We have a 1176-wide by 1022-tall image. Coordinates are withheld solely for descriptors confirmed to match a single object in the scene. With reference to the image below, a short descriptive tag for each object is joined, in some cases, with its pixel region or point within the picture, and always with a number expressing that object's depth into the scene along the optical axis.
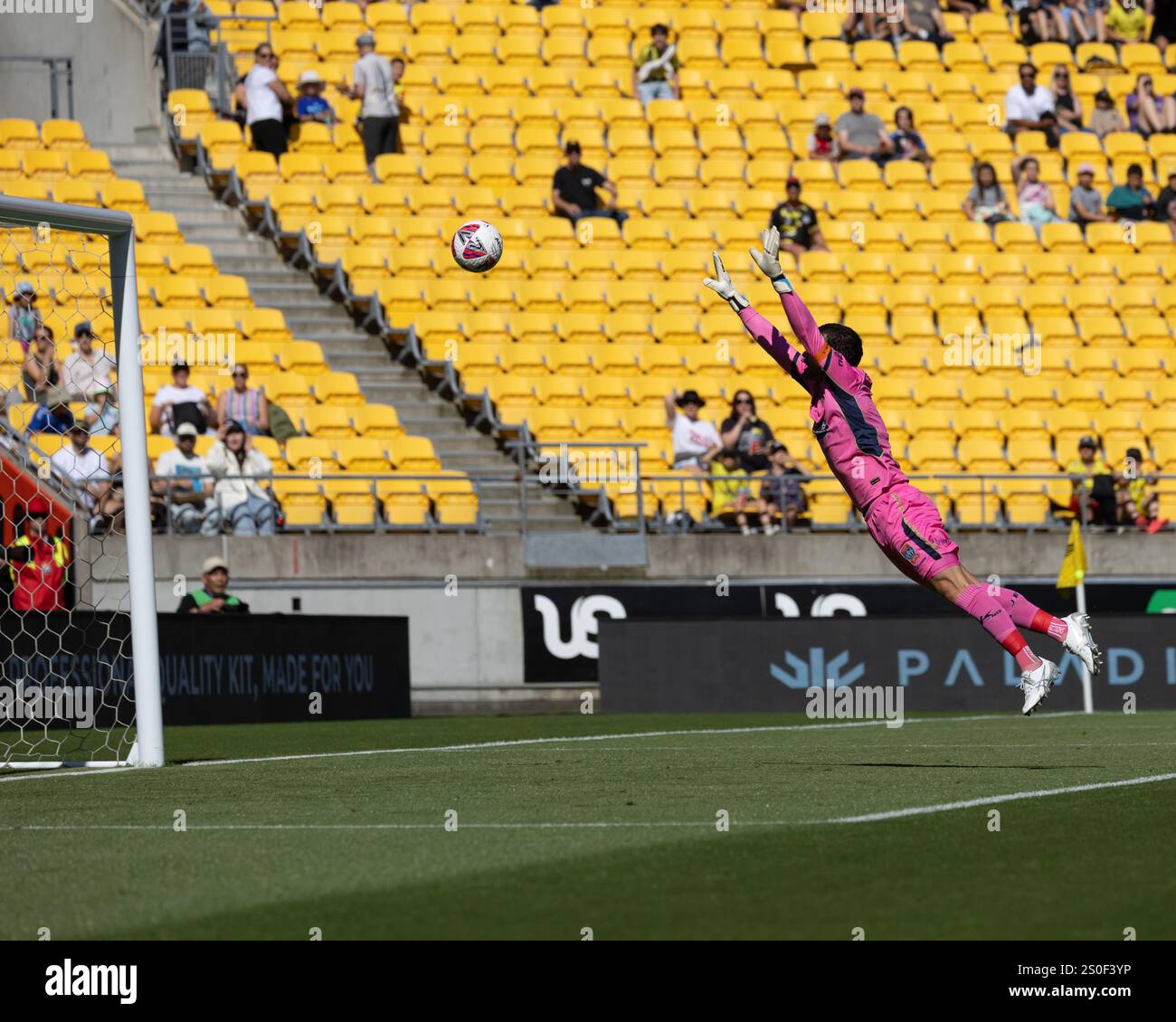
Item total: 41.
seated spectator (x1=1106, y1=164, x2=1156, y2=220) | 29.48
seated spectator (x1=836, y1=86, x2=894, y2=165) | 29.11
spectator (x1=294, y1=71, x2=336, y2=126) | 26.67
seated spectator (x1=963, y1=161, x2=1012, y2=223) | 28.61
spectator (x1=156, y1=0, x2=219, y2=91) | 27.17
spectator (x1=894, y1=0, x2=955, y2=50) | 31.92
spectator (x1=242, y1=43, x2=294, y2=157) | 26.11
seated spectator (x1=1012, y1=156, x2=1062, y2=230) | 28.94
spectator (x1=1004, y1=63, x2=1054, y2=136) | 30.48
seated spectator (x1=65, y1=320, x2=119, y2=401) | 19.28
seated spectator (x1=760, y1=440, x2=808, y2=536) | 22.59
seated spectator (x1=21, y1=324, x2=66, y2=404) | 19.12
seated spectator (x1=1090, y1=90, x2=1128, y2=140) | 31.00
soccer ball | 14.67
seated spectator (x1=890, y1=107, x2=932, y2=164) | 29.34
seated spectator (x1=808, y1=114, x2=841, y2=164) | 28.84
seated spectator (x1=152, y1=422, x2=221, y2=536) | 20.77
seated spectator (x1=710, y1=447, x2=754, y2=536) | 22.53
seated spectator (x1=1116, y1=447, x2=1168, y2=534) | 23.45
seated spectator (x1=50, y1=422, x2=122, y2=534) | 18.70
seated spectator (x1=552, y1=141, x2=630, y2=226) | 26.44
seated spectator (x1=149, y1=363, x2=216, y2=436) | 21.23
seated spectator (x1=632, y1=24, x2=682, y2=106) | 29.03
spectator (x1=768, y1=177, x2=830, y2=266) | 26.97
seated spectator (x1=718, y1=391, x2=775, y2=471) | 22.88
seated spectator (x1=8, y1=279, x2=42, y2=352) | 19.78
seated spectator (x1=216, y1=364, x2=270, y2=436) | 21.70
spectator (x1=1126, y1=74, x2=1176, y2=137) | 31.09
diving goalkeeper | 10.87
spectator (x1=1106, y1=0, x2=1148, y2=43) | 33.28
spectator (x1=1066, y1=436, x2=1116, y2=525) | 23.39
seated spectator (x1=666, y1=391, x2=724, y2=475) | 23.00
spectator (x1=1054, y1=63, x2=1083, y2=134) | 30.88
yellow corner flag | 20.34
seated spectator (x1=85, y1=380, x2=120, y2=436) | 18.61
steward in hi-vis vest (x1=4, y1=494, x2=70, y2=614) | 16.73
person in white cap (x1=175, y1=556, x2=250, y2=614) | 18.92
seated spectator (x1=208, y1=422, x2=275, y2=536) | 20.86
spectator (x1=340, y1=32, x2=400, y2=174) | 26.45
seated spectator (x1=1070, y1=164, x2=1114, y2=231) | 29.31
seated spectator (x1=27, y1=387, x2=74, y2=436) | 19.11
